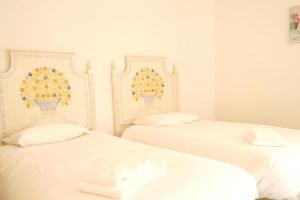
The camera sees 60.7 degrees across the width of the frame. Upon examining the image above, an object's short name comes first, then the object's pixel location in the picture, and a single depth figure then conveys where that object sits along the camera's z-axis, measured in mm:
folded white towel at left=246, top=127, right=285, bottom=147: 1934
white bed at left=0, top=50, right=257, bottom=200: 1228
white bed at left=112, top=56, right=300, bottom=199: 1708
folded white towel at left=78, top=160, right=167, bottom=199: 1108
